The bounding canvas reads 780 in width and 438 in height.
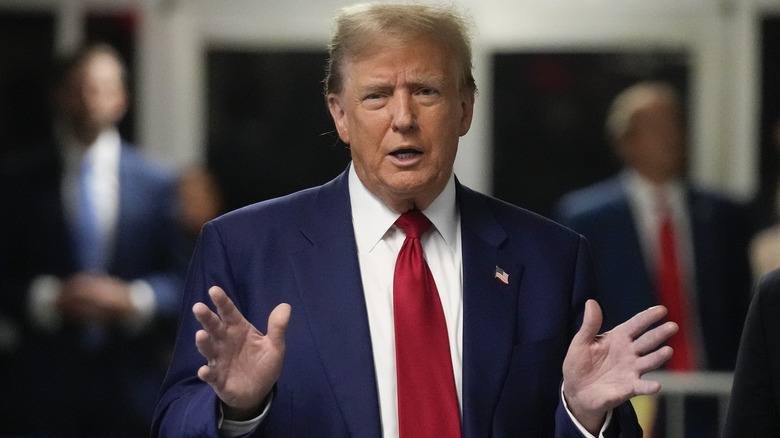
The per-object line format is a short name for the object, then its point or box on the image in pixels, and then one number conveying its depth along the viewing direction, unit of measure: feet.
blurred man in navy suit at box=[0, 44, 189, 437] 36.58
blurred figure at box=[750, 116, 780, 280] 36.32
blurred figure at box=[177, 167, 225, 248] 38.65
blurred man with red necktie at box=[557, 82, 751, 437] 36.58
